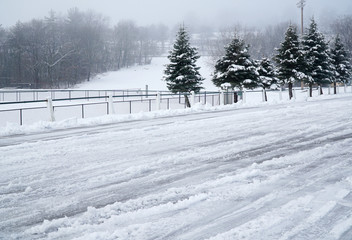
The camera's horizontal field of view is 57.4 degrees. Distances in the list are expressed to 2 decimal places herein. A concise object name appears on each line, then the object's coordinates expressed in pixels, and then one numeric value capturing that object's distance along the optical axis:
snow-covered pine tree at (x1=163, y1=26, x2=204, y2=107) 31.61
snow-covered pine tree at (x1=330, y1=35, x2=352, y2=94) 47.16
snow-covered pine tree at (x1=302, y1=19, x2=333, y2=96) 40.16
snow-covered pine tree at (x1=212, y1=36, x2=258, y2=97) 31.05
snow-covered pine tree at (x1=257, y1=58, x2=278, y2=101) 44.89
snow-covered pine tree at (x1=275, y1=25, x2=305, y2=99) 36.19
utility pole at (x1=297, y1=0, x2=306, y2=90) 57.30
